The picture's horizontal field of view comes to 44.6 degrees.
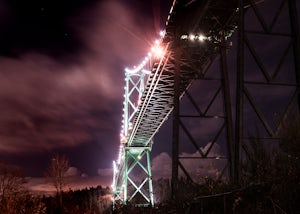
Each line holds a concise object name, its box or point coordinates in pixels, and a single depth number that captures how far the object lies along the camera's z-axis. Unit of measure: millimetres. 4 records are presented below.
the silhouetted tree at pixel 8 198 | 18881
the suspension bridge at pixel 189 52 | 11961
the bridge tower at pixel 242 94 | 7686
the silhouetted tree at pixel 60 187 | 41000
